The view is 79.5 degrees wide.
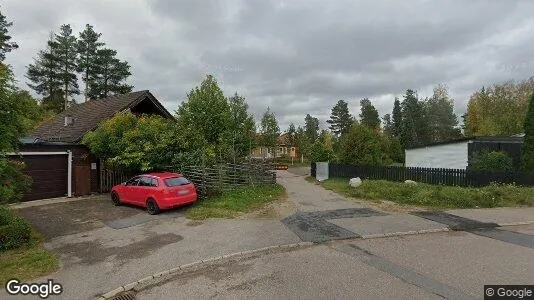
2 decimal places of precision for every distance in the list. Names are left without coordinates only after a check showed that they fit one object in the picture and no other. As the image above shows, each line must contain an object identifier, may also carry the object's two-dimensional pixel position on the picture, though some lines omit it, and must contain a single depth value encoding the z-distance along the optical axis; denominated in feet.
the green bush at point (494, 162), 59.31
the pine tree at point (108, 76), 132.67
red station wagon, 38.99
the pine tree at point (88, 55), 130.00
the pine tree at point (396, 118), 192.70
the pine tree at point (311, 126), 239.23
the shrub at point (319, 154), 91.02
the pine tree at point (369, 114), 222.69
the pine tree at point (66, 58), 125.59
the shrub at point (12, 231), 26.48
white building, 71.88
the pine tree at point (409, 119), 179.87
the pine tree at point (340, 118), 252.01
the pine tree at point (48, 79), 123.85
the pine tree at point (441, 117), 192.95
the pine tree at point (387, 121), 262.96
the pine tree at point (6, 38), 95.40
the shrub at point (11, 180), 27.27
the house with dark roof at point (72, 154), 50.88
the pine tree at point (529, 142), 58.65
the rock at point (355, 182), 54.75
